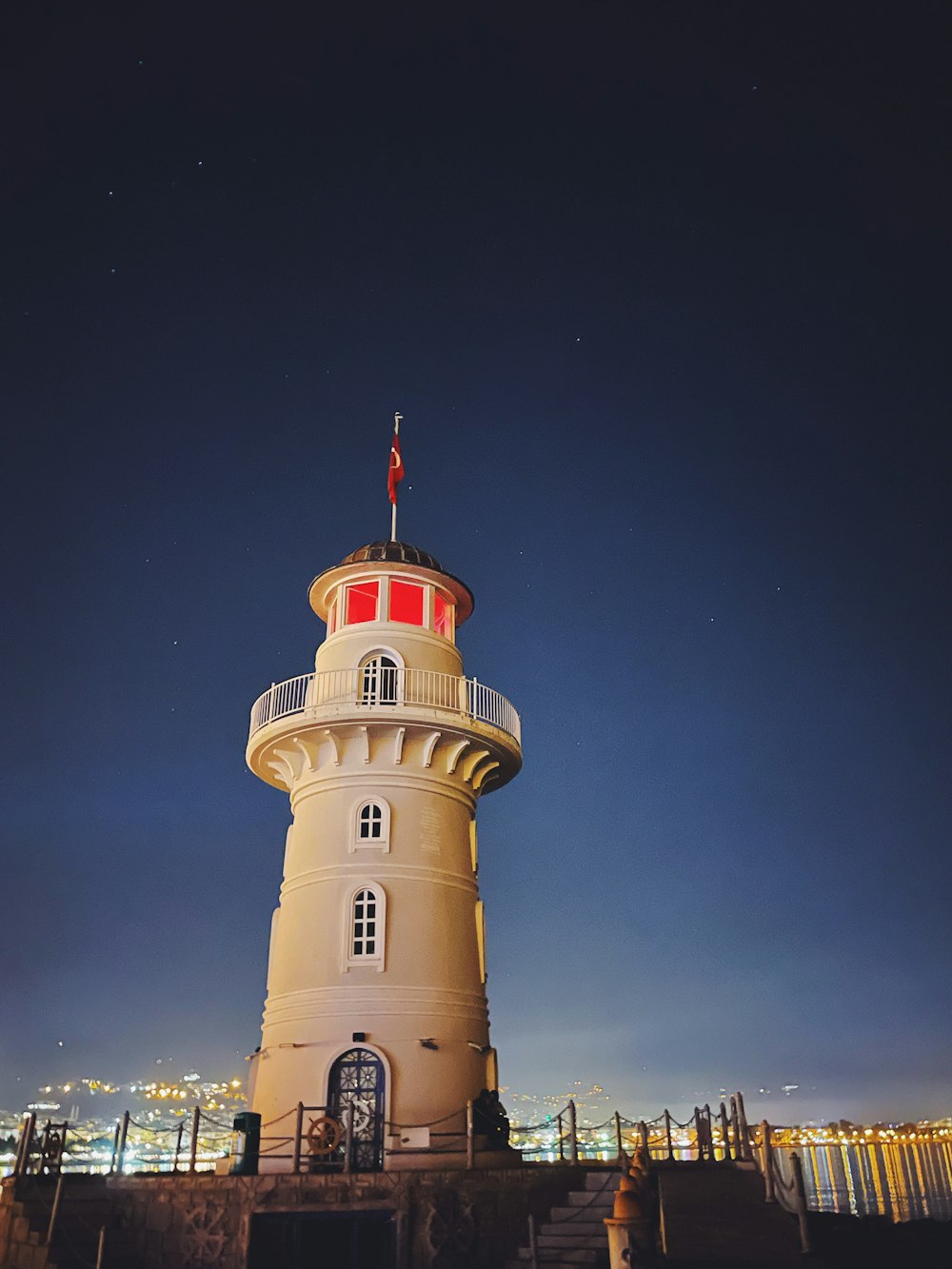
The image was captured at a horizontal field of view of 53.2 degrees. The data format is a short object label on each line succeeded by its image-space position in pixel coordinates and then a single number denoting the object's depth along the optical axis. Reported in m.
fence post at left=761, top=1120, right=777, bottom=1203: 16.48
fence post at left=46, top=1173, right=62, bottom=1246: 16.71
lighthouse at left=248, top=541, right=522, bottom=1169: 20.39
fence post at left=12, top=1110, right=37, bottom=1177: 18.20
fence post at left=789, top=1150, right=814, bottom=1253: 13.81
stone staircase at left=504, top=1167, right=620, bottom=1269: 16.14
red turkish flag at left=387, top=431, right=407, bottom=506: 27.80
